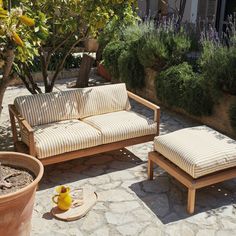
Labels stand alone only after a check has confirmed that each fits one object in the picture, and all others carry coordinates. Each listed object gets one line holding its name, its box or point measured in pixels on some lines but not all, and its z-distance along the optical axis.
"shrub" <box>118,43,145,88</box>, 8.80
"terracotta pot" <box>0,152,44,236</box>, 3.46
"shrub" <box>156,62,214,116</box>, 7.12
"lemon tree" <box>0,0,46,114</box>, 3.05
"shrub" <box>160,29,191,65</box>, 7.92
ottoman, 4.42
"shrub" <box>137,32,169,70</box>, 7.99
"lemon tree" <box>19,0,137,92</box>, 5.55
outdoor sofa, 5.03
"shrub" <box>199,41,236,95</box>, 6.45
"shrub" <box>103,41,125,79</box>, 9.51
